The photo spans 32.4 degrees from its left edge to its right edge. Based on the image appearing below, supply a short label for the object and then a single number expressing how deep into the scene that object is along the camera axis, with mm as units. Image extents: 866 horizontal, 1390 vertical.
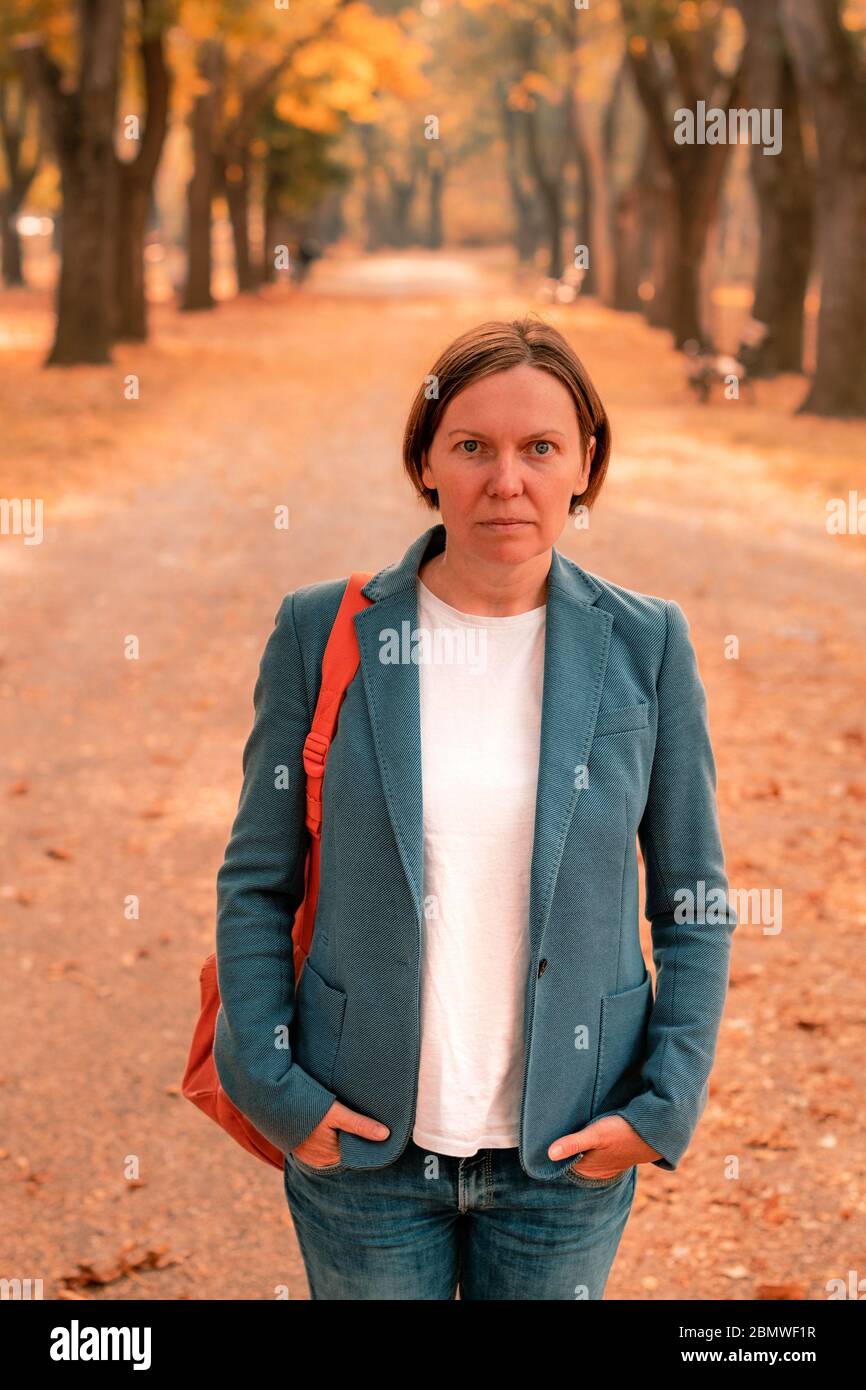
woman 2186
